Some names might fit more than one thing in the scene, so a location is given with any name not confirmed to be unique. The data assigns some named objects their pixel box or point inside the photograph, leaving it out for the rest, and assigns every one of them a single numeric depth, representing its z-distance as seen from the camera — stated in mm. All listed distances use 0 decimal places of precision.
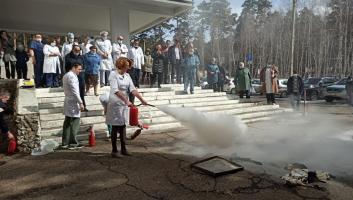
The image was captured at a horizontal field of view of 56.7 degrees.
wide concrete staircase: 8970
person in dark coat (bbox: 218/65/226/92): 16892
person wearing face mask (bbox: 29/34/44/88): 11359
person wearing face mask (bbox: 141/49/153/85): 14523
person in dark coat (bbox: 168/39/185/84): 14797
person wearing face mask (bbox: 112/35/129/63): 12438
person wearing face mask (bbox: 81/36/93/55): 11997
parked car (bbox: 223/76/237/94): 28516
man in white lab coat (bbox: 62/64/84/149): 7285
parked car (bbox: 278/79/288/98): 25970
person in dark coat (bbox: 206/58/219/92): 15673
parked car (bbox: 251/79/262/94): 28719
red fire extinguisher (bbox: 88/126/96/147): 7816
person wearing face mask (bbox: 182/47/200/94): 13195
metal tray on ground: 5527
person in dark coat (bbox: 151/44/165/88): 13539
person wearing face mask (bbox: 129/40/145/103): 12772
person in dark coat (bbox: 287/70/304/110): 14133
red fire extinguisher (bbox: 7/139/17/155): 7094
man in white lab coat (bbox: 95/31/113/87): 11922
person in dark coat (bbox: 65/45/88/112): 9133
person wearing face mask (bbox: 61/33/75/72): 11500
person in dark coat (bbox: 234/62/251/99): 14438
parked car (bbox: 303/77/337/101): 23344
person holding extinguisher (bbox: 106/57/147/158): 6504
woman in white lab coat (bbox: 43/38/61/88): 11180
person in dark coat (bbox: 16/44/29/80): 11289
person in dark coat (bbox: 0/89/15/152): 7086
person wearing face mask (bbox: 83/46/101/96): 10578
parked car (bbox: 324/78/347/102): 20761
